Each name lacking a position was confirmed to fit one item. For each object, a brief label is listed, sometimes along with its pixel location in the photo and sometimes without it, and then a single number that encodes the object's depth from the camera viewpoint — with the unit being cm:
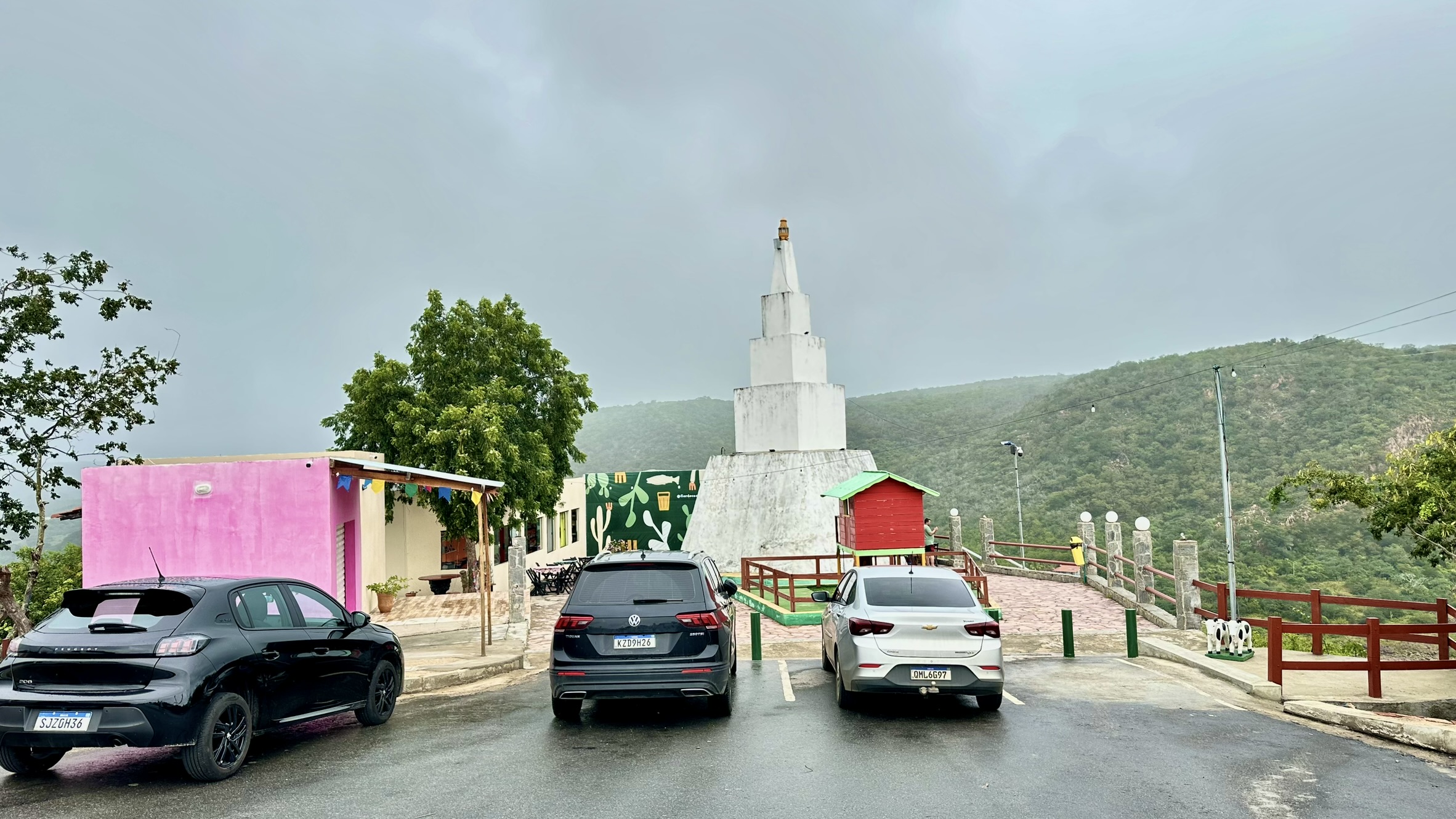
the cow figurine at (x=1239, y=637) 1316
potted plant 2125
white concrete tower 3500
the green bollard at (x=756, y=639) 1389
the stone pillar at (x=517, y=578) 1898
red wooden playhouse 2411
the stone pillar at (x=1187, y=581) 1722
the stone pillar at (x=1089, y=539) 2550
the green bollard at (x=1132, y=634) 1386
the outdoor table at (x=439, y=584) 2628
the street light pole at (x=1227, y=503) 1695
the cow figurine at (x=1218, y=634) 1327
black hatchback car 661
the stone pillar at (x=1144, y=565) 1997
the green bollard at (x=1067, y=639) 1413
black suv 864
